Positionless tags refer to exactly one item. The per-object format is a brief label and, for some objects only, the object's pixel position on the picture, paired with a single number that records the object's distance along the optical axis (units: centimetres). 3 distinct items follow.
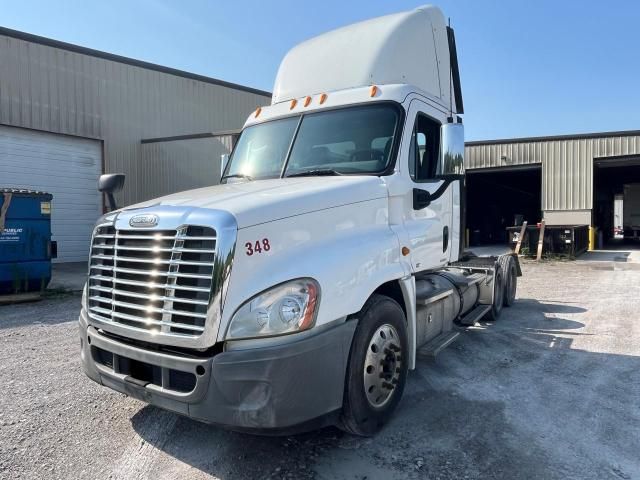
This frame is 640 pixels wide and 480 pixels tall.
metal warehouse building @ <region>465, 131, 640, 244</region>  2103
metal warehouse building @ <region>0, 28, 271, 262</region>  1502
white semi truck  275
